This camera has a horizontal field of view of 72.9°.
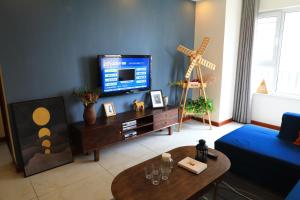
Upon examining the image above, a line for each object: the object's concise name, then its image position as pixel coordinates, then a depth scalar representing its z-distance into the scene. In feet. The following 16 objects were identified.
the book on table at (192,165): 5.28
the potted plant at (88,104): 8.64
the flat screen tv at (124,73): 9.38
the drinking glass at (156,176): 4.90
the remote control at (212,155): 5.97
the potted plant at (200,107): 12.23
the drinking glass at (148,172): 5.08
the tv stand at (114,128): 8.34
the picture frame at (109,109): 9.91
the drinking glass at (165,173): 5.06
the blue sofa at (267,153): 6.27
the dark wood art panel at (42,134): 7.57
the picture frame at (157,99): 11.56
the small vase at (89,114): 8.65
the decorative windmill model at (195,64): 11.65
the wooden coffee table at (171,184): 4.43
